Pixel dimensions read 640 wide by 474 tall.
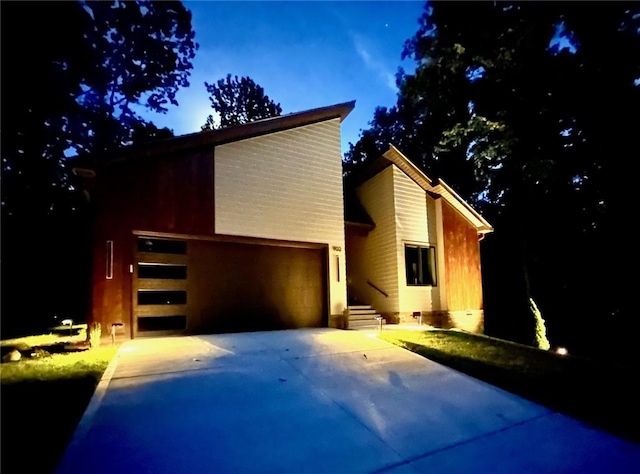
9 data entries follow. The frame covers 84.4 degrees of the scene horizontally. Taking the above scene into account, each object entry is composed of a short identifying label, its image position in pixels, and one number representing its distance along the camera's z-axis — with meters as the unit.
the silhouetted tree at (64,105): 7.03
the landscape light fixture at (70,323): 10.37
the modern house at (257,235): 7.50
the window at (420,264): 11.83
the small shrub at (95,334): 6.68
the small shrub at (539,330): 14.95
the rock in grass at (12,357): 5.71
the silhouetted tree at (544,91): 6.84
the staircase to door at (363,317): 10.04
